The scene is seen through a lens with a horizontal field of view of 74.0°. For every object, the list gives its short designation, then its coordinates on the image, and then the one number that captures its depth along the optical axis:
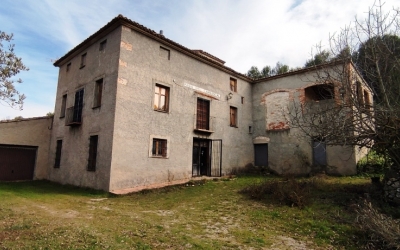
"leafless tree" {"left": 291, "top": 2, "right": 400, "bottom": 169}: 6.87
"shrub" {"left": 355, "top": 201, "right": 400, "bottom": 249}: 4.71
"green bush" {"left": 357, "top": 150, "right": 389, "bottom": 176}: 13.30
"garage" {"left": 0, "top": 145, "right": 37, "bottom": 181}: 14.68
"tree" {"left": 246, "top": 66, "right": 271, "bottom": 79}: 33.22
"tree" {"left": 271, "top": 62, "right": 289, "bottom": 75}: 31.30
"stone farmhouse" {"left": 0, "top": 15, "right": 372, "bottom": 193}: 11.70
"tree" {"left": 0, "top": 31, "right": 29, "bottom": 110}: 10.00
